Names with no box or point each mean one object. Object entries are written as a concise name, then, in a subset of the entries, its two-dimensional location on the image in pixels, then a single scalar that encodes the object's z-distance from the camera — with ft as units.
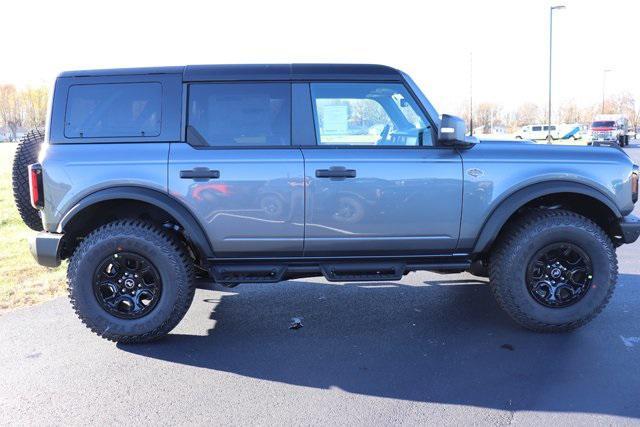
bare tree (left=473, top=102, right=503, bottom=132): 327.16
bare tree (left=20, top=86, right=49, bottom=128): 325.23
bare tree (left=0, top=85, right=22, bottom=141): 379.31
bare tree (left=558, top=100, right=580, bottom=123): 301.84
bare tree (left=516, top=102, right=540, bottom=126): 328.29
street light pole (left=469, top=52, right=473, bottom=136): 116.29
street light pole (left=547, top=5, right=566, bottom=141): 86.69
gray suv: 13.25
